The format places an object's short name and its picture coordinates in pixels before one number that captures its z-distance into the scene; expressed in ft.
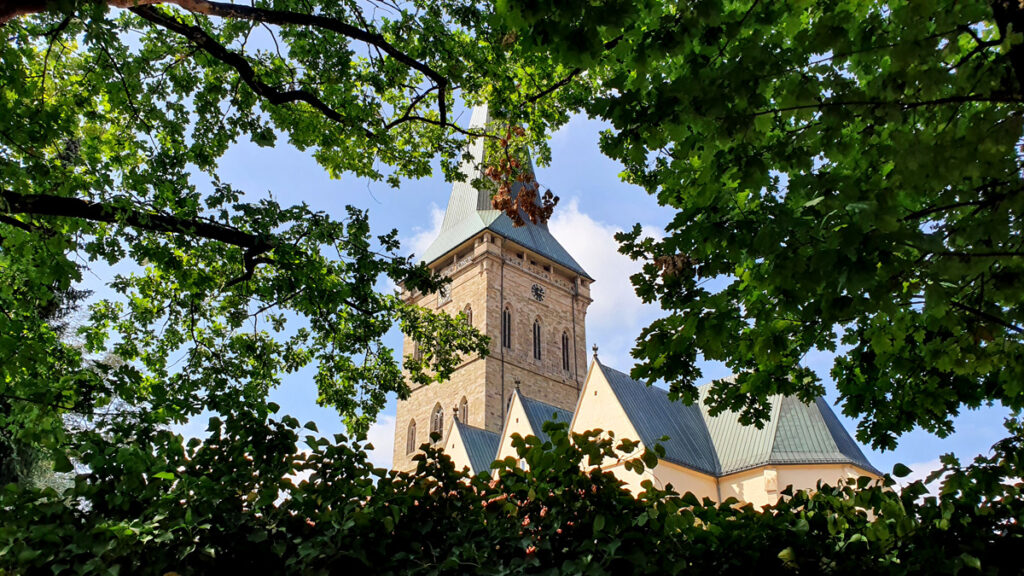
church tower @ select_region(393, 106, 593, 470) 151.64
